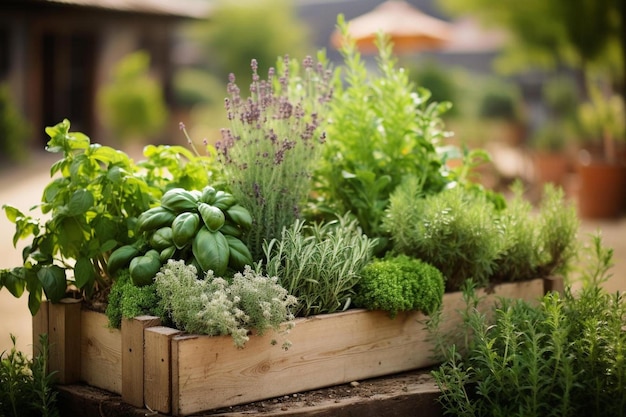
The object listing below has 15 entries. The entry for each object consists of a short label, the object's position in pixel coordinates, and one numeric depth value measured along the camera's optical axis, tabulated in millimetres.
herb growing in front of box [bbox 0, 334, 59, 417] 2734
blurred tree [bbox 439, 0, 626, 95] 11180
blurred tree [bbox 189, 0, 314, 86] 23453
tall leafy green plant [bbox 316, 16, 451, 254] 3426
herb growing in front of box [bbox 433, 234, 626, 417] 2561
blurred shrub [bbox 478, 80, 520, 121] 19641
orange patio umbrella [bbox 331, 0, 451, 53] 12935
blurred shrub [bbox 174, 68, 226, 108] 19875
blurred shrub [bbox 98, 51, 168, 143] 14359
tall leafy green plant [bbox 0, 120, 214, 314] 2883
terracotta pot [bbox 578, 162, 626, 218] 9344
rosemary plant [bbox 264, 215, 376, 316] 2809
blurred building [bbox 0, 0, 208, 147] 13945
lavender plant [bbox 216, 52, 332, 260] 3035
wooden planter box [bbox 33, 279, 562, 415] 2490
